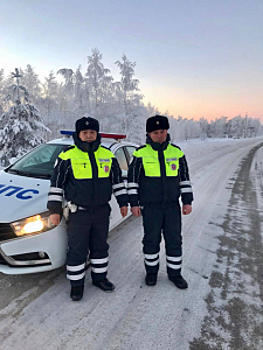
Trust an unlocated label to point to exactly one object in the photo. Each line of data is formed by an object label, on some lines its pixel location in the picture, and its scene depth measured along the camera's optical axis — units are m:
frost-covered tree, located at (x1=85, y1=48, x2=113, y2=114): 25.67
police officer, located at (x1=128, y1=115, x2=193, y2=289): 2.58
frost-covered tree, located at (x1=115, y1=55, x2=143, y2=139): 24.06
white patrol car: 2.22
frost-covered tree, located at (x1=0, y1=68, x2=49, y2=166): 9.49
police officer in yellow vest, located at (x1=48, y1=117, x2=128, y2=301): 2.33
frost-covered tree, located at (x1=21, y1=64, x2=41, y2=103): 36.53
